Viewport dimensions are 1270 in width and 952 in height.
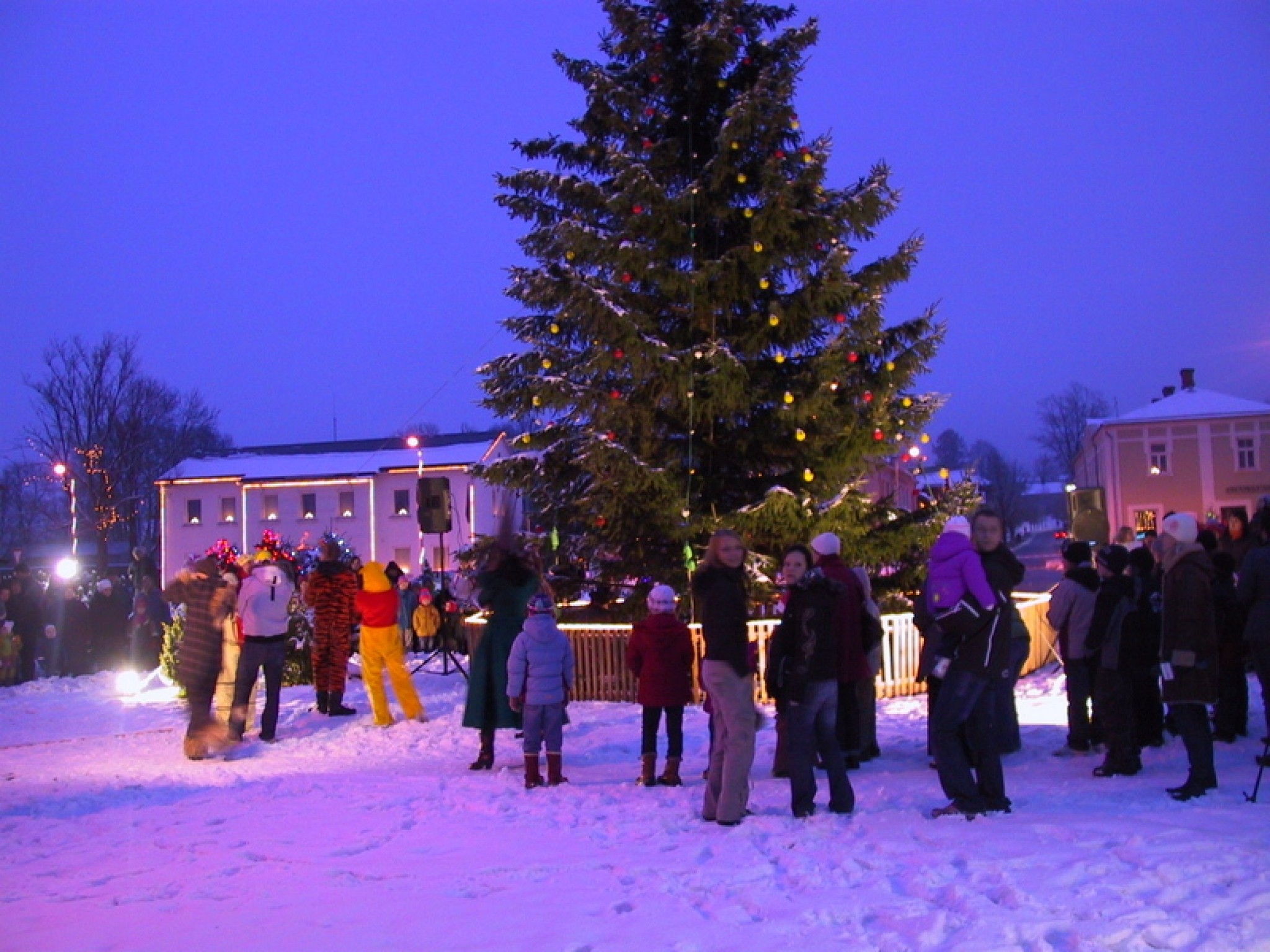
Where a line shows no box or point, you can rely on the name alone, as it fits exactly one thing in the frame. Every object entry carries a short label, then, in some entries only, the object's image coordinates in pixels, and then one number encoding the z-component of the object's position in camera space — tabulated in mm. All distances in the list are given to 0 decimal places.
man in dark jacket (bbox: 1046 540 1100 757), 8992
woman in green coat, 9898
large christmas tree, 14500
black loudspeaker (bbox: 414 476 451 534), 18344
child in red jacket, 8844
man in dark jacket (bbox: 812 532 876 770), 8531
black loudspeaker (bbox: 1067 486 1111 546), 21109
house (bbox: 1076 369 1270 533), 55656
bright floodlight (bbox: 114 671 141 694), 16906
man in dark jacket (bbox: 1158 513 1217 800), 7043
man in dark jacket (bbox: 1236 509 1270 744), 7672
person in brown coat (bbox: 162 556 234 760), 10883
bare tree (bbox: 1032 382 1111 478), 93438
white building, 53406
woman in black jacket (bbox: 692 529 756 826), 7090
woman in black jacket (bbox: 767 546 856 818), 7152
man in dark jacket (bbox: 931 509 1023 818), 6812
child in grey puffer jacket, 9070
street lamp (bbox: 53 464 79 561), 36125
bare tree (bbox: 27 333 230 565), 44438
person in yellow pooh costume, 12188
